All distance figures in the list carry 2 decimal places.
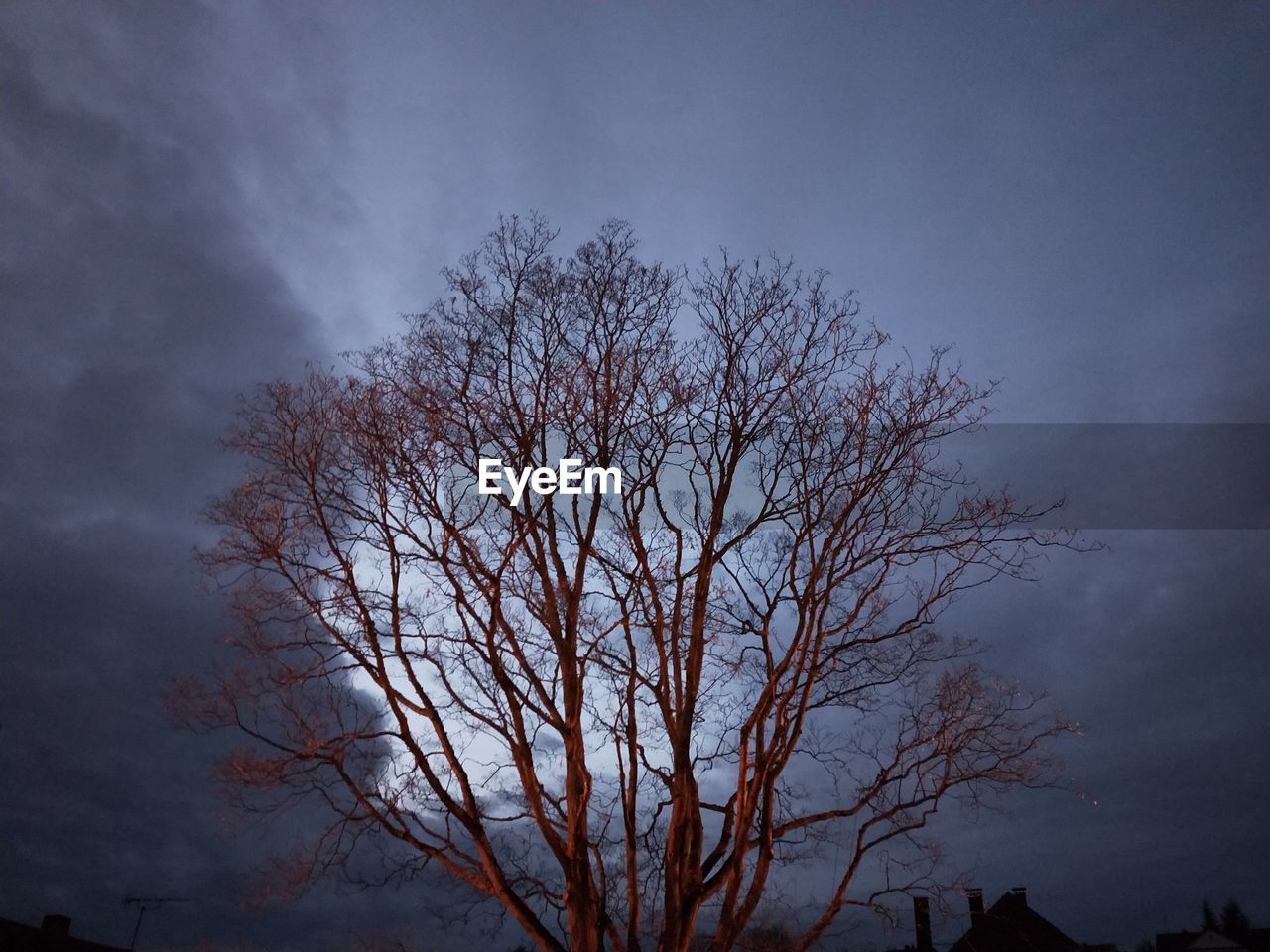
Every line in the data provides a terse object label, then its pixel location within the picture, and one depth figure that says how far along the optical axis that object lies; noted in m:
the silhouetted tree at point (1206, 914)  99.06
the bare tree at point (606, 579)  9.52
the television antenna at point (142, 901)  36.67
